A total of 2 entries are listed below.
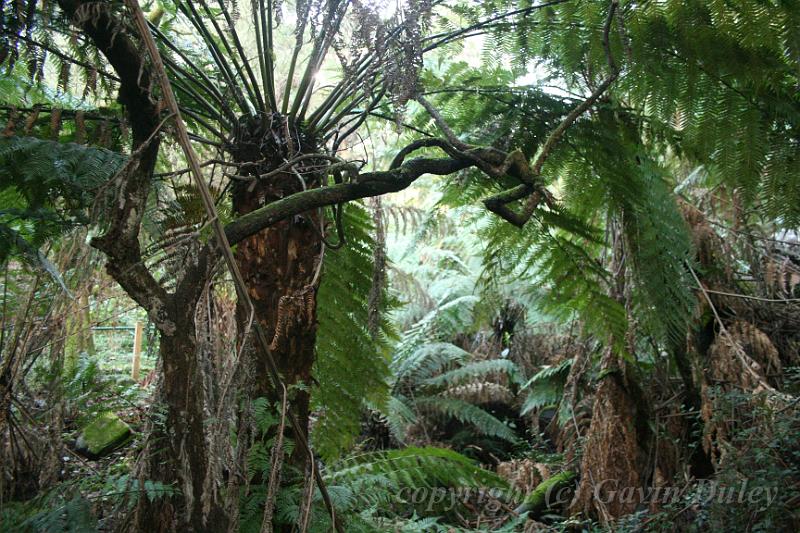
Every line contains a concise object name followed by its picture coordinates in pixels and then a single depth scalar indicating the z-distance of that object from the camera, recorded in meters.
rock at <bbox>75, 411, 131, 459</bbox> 3.45
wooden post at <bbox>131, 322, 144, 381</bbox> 4.91
